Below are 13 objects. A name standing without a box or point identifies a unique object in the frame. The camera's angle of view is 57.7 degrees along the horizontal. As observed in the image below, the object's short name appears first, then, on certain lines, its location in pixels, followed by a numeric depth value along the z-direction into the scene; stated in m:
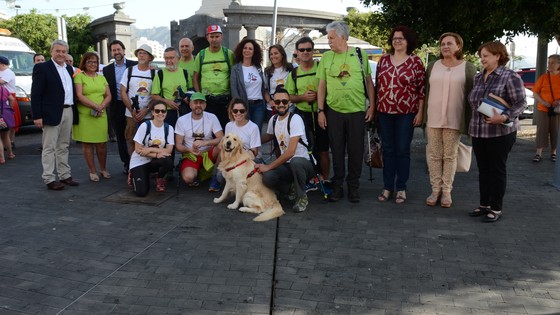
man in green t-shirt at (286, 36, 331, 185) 6.43
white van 12.72
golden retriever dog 5.84
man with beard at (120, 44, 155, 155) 7.27
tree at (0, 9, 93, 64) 38.88
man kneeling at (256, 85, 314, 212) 5.91
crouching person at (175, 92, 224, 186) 6.82
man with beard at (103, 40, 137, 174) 7.67
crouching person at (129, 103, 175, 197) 6.60
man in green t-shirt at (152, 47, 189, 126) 7.11
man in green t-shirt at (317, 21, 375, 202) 5.97
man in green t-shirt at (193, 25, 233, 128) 7.10
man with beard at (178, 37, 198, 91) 7.34
